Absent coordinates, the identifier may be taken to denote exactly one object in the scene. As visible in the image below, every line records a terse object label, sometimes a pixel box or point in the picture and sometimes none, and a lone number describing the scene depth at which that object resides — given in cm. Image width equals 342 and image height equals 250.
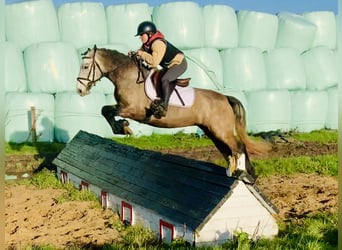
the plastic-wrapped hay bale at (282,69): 1319
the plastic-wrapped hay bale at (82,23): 1184
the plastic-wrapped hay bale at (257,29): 1312
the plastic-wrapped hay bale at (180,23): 1234
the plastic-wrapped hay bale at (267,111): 1269
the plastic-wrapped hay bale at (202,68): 1221
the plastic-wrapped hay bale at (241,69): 1270
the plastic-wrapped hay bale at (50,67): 1140
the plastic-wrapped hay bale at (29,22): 1151
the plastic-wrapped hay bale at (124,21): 1209
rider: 490
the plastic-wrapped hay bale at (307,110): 1324
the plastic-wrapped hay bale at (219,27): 1280
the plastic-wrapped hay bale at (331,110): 1384
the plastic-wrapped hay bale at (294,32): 1355
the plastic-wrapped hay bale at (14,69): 1120
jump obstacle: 497
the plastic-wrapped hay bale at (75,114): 1127
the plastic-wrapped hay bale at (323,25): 1441
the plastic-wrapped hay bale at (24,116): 1103
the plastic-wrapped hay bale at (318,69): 1385
